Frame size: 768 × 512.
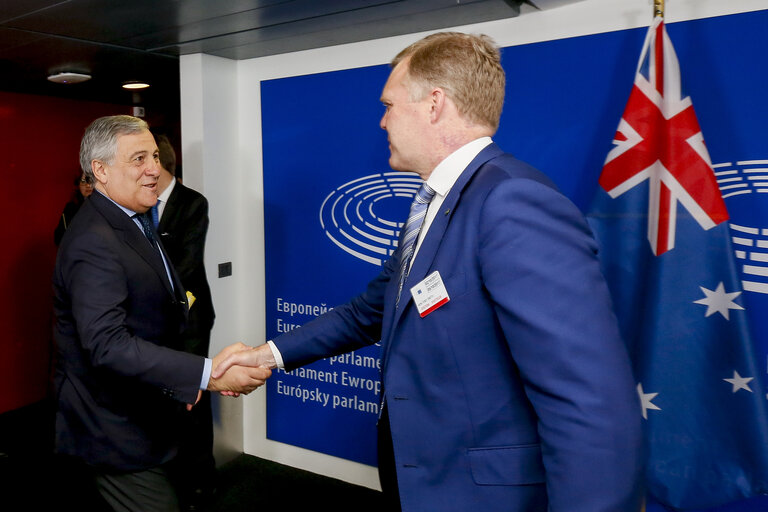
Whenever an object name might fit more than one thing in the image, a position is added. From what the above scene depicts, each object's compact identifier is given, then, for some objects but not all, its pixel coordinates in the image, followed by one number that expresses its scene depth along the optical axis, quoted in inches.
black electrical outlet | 138.1
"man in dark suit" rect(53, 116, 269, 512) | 69.9
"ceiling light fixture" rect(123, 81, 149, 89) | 167.3
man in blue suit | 42.4
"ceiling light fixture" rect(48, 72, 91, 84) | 150.9
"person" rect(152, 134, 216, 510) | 120.0
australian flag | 78.5
